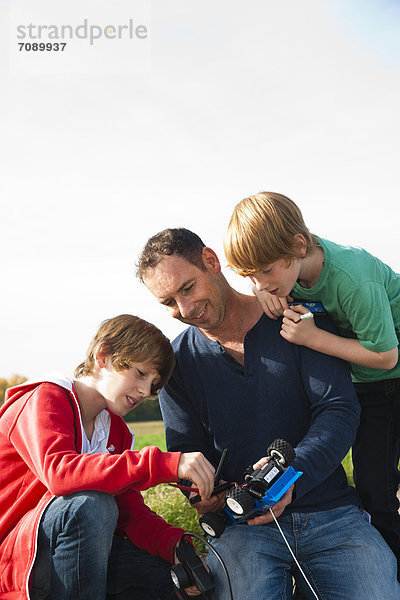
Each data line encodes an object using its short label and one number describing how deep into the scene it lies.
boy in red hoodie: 2.26
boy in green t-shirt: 2.84
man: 2.52
